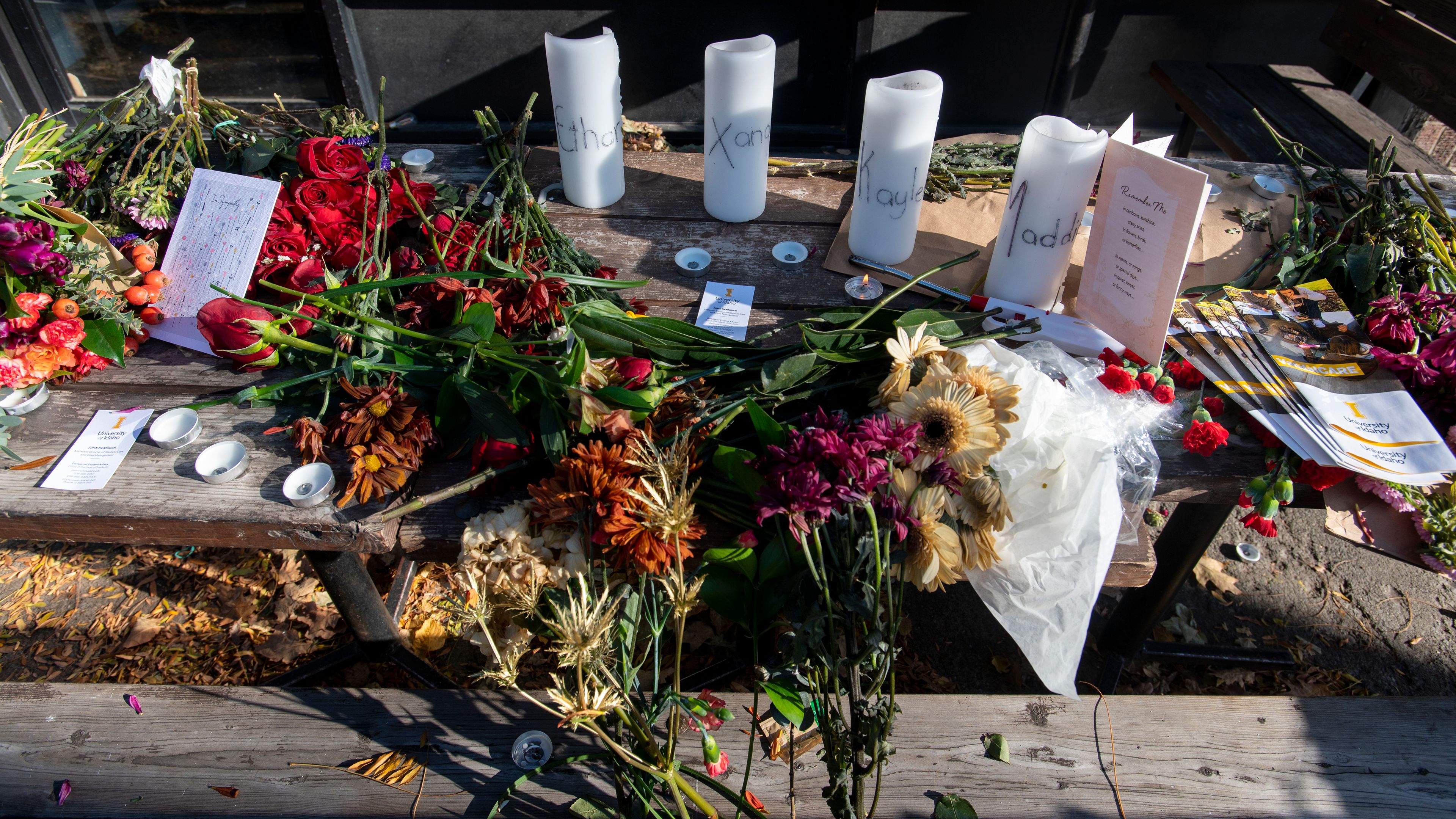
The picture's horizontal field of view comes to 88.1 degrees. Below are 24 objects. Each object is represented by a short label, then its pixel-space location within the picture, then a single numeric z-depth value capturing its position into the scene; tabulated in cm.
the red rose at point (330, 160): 118
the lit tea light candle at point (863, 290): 122
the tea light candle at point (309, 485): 92
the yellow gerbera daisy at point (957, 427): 77
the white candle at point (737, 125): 117
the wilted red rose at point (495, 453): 91
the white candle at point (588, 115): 120
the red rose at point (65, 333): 105
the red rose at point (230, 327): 101
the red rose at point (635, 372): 85
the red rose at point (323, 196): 116
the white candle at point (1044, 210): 101
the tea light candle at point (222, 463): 95
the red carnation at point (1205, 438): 93
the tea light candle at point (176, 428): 100
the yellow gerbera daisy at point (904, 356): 83
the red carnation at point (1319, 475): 94
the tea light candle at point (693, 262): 129
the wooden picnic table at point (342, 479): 94
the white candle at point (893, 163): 109
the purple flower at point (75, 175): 122
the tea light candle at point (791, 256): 131
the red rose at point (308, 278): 109
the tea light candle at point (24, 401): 104
